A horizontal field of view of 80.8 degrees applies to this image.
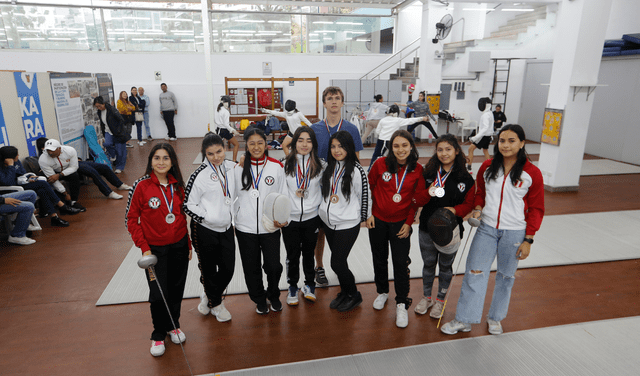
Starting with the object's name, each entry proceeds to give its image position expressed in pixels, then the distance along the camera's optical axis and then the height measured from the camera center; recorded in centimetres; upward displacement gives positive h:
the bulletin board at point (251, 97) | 1220 -26
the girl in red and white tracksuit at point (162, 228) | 259 -94
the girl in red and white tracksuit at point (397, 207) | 289 -90
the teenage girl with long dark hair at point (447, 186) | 282 -72
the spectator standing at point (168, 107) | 1219 -54
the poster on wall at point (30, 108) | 593 -28
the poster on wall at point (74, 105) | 694 -29
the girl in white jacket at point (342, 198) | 292 -83
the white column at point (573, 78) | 611 +17
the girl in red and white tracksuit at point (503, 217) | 262 -89
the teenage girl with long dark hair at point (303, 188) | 296 -77
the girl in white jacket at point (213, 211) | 273 -86
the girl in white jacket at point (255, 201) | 283 -83
